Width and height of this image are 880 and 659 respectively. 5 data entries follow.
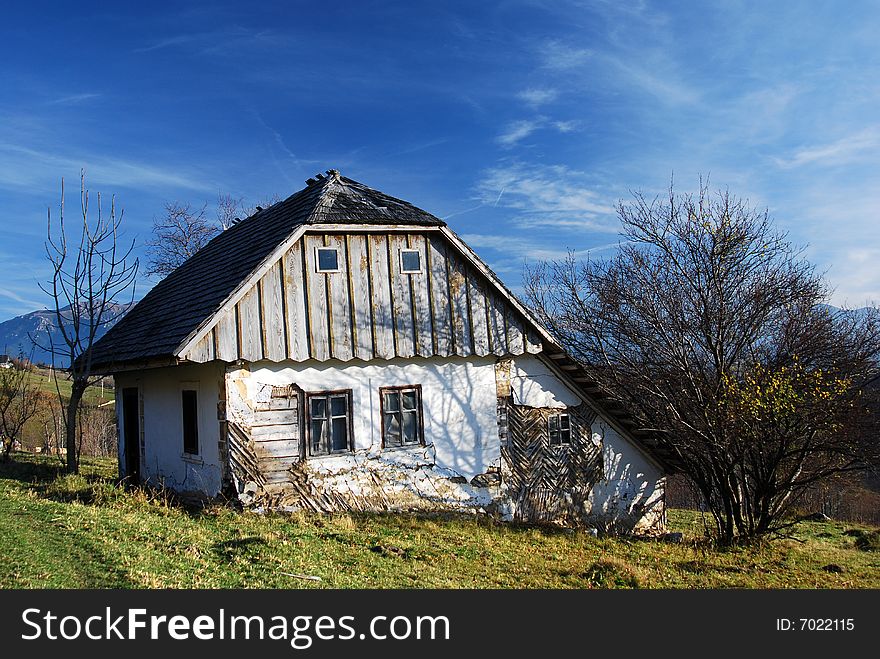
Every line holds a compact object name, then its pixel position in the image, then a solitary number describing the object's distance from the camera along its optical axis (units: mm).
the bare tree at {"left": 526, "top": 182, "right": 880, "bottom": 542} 14102
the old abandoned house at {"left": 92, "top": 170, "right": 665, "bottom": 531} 12641
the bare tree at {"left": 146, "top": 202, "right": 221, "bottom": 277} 33344
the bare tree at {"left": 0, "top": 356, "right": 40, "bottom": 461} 20344
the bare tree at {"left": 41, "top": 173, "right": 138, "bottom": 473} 16359
